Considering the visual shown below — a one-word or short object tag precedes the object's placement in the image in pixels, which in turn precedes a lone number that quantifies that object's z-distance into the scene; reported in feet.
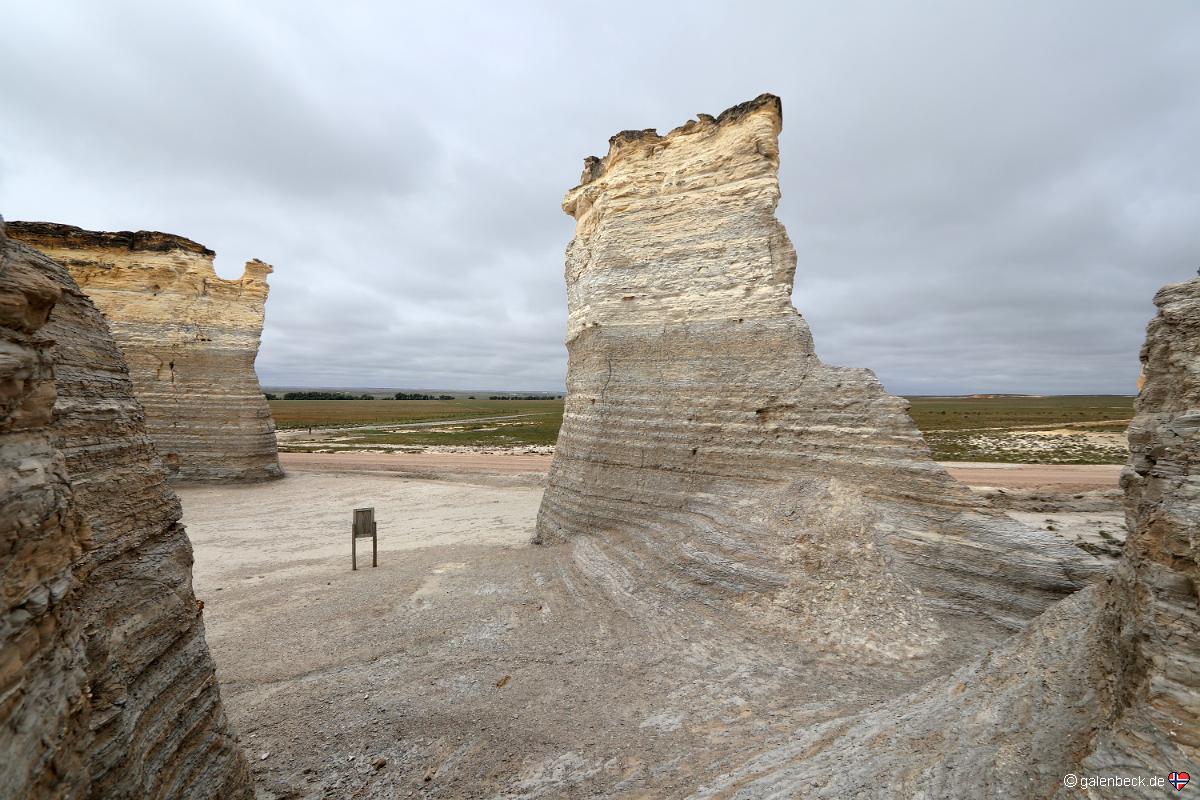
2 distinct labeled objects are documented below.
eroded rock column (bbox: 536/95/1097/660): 24.17
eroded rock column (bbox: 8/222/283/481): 67.31
